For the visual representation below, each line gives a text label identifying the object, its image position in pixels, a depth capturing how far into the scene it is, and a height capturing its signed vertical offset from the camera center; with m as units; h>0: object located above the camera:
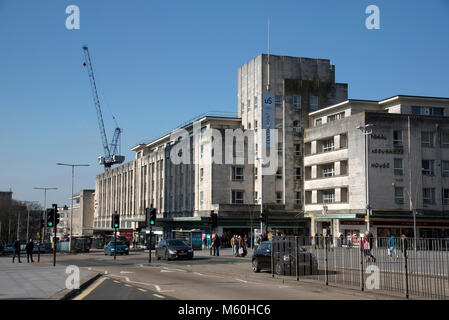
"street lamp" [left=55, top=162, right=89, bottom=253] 66.90 +5.73
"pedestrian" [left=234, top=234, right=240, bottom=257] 41.75 -3.13
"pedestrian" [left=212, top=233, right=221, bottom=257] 42.72 -2.82
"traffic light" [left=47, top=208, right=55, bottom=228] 31.47 -0.52
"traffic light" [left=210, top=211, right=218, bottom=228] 46.06 -1.06
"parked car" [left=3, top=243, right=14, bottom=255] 73.68 -5.75
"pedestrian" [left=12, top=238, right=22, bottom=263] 38.65 -2.84
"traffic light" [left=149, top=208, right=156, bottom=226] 35.38 -0.54
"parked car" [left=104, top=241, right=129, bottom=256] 52.66 -4.10
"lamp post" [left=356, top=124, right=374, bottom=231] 51.67 +4.48
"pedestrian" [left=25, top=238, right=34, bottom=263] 38.75 -2.93
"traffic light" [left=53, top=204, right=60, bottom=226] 31.48 -0.28
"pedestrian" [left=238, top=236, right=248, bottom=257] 41.59 -3.14
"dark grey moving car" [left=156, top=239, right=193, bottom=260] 38.28 -3.09
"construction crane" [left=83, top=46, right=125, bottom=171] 155.00 +14.95
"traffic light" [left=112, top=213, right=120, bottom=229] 40.31 -0.99
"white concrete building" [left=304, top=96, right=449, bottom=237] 57.81 +4.05
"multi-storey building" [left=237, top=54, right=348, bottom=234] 70.62 +13.12
